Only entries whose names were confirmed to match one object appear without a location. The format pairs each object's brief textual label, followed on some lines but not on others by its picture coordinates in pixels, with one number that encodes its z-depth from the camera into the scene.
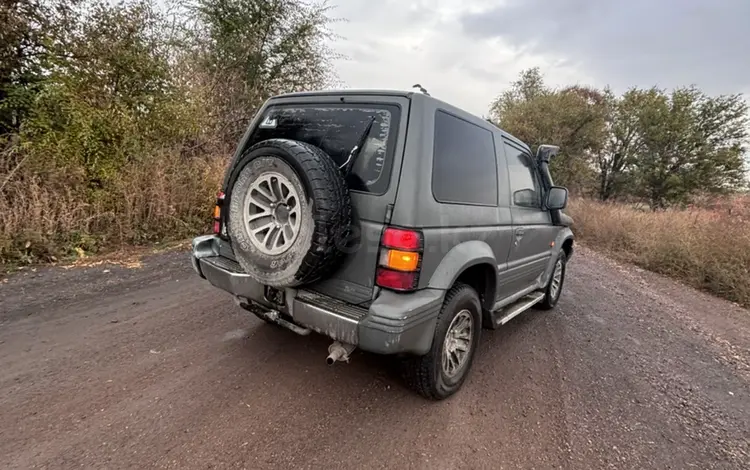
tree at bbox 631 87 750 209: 16.47
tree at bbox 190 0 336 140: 9.03
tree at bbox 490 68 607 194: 18.33
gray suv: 1.87
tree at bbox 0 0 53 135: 4.70
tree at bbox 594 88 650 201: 18.80
